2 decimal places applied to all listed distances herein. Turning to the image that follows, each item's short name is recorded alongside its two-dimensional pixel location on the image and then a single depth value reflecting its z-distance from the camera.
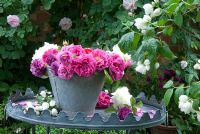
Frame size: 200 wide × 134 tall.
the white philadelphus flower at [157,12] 2.04
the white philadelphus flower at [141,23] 2.04
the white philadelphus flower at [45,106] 1.93
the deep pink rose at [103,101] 2.13
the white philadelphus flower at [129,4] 3.22
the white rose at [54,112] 1.88
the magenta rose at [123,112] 1.88
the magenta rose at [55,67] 1.88
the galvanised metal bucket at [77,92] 1.92
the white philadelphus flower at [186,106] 1.88
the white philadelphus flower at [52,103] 1.96
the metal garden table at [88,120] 1.79
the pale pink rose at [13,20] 3.36
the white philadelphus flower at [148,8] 2.07
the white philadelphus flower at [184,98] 1.90
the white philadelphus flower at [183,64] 3.33
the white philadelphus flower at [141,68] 2.05
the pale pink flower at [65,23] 3.71
